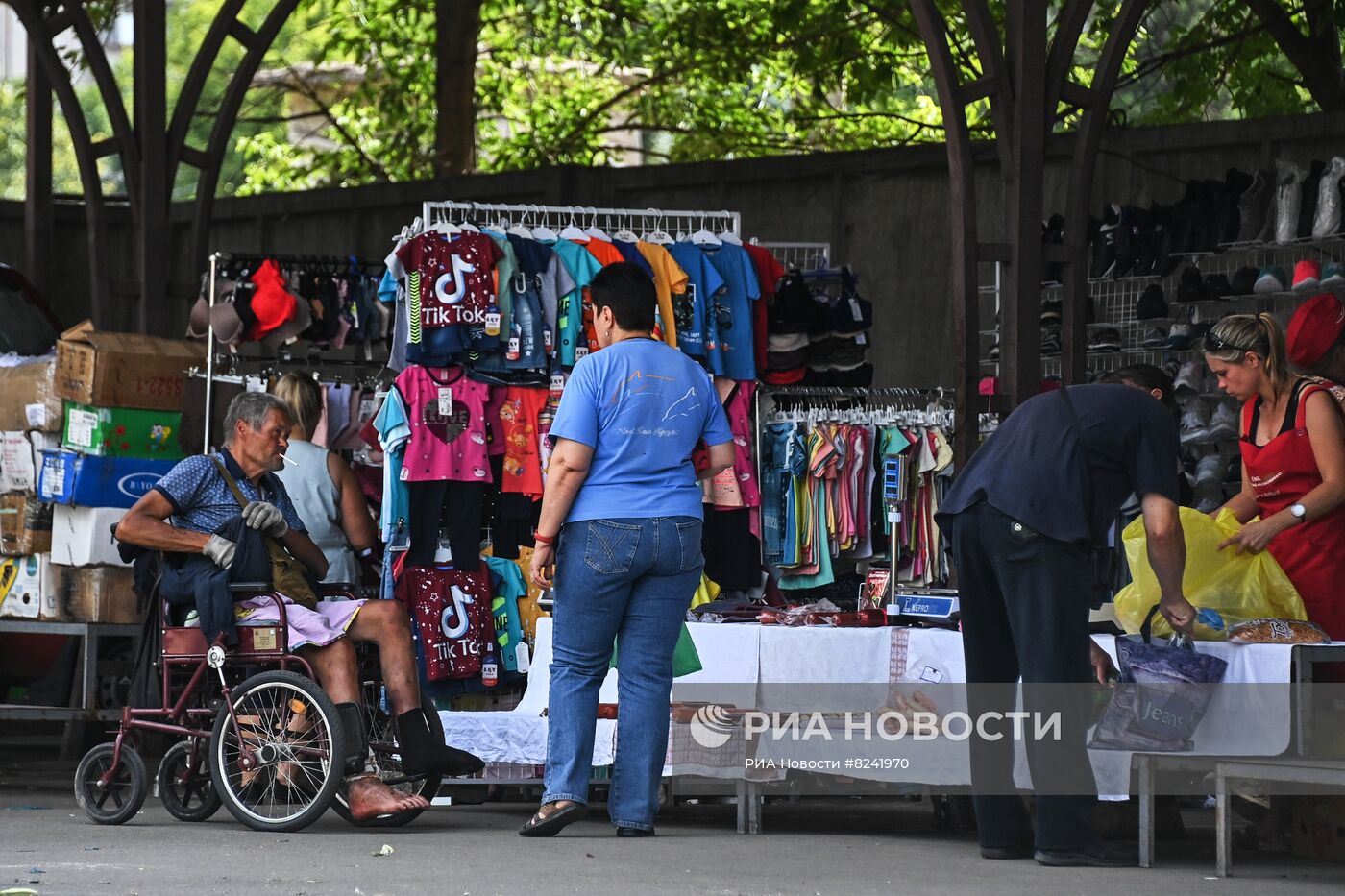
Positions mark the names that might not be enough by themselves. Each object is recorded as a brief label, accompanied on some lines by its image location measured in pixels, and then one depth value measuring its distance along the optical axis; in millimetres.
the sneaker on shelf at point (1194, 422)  22000
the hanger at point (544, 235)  18922
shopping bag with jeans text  11969
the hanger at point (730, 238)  19547
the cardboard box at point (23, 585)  18047
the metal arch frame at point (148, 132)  20516
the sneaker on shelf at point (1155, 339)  22766
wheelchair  13734
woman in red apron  13250
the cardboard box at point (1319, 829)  12898
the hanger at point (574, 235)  19000
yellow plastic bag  13039
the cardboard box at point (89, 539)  17641
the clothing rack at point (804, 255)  21750
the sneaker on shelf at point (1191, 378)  22109
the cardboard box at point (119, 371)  17687
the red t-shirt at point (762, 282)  19687
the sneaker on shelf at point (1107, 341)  23094
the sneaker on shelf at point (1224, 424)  21609
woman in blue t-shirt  12875
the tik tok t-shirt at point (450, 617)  18469
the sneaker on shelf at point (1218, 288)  22125
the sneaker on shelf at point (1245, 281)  21828
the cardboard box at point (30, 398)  17984
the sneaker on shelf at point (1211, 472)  21687
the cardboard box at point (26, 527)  18156
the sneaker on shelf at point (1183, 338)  22391
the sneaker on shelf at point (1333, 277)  20703
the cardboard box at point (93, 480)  17656
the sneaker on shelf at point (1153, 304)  22750
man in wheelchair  14070
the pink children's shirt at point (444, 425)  18187
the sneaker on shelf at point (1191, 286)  22359
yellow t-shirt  18781
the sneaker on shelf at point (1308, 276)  20969
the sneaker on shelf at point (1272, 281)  21531
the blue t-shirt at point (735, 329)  19344
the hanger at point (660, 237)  19281
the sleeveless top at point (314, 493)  17406
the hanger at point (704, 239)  19375
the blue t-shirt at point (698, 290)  19031
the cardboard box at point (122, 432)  17687
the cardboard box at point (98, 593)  17703
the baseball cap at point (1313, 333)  15266
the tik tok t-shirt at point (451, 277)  18141
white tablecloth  13914
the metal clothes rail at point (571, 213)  18719
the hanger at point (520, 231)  18797
